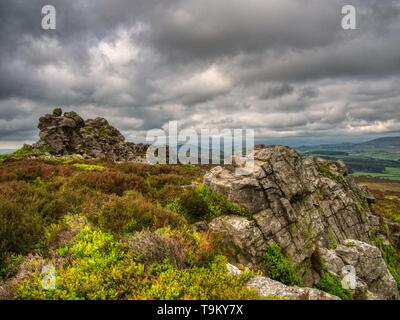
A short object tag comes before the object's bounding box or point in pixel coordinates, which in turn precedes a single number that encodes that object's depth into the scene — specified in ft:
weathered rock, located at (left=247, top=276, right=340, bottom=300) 22.71
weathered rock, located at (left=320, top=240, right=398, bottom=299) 50.72
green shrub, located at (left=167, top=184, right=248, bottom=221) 44.62
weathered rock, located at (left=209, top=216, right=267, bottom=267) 37.93
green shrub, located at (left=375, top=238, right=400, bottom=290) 69.68
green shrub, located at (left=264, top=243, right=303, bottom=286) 37.50
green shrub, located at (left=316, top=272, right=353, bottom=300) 42.10
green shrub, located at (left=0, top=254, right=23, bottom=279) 24.06
